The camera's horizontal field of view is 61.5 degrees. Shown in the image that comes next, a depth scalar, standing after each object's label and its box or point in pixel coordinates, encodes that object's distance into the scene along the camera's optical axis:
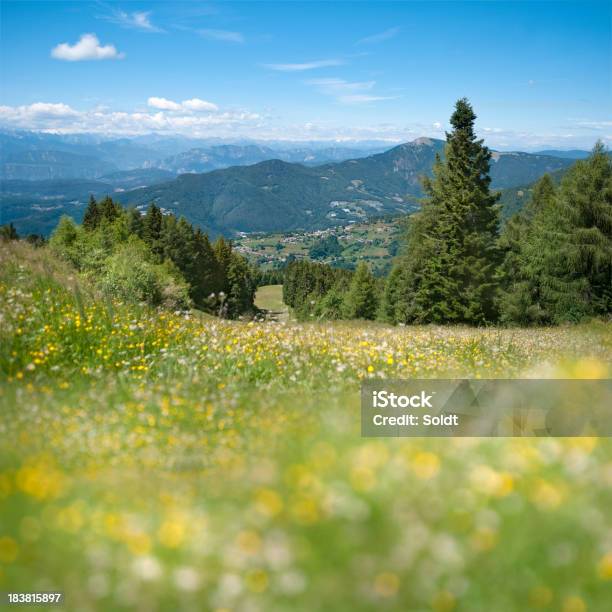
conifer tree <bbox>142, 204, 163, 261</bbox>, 74.44
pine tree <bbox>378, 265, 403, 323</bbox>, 62.53
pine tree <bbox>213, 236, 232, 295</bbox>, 95.50
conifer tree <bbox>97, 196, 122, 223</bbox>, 69.69
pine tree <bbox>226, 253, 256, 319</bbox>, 100.56
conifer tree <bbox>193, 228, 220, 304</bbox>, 84.50
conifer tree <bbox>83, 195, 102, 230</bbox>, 69.00
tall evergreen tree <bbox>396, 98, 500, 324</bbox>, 33.88
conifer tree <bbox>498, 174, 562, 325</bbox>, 33.03
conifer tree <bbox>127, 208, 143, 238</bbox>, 74.03
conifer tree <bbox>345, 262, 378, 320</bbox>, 78.88
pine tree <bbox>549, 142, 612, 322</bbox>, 30.50
